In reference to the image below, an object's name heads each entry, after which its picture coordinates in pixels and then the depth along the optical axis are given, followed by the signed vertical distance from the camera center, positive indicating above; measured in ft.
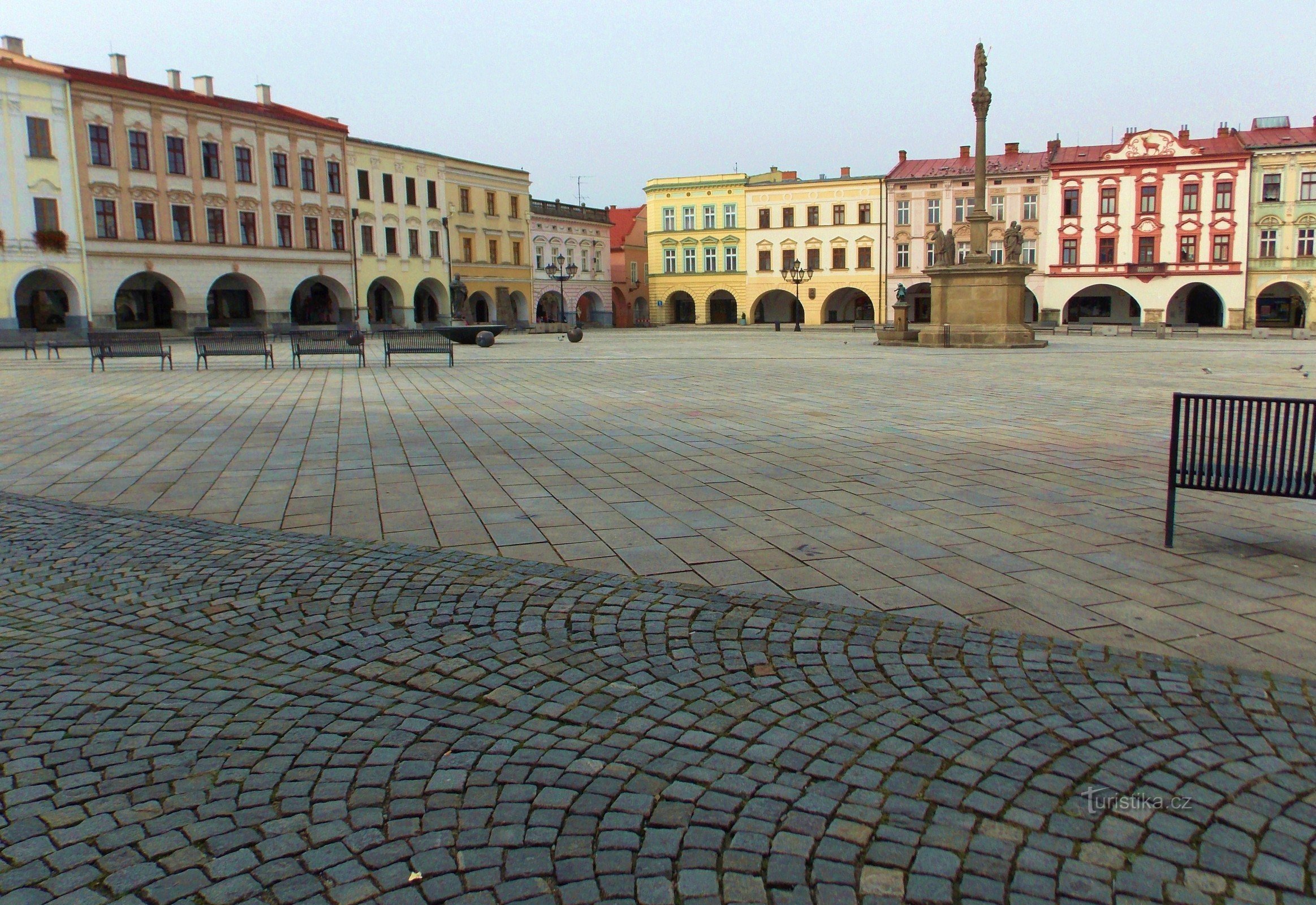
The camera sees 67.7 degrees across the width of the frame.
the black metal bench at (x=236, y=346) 74.13 -1.02
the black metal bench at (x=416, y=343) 74.97 -1.10
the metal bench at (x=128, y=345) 71.51 -0.76
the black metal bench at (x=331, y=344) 74.13 -1.12
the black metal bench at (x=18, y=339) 111.24 -0.25
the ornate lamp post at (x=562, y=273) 165.22 +10.24
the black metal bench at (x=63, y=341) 105.70 -0.57
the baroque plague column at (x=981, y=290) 91.97 +2.67
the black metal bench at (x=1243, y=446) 17.46 -2.43
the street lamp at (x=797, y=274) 185.16 +9.95
